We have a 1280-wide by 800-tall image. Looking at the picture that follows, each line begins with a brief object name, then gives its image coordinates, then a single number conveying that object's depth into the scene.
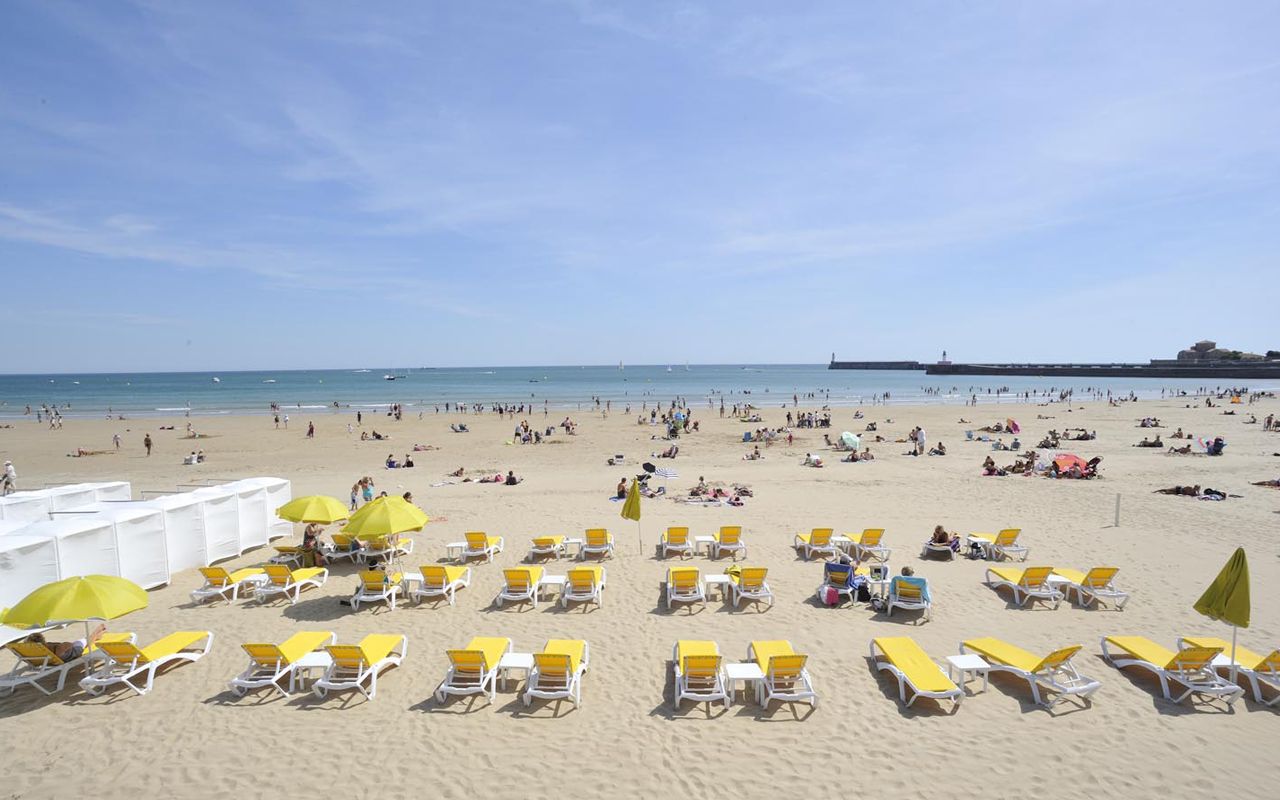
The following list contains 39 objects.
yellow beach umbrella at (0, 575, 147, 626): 6.25
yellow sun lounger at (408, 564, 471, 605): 9.41
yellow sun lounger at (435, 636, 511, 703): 6.46
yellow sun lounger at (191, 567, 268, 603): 9.50
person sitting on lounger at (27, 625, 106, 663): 6.93
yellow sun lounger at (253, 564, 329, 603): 9.48
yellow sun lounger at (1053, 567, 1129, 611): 8.98
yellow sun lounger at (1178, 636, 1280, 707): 6.41
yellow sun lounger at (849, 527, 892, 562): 11.29
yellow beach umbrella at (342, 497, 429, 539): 9.16
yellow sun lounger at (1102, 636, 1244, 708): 6.33
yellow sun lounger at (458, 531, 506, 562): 11.38
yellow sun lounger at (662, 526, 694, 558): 11.66
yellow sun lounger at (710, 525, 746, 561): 11.54
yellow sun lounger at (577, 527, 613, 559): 11.46
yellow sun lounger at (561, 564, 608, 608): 9.27
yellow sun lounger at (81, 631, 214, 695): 6.66
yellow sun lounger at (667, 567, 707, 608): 9.09
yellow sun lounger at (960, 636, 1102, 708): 6.36
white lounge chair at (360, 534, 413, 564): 11.06
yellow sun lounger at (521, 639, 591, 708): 6.36
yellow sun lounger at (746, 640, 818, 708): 6.32
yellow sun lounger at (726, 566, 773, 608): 9.14
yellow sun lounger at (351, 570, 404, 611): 9.14
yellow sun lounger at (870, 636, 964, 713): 6.21
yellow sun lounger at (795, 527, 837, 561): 11.26
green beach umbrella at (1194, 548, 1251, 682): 5.89
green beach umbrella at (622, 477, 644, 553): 10.75
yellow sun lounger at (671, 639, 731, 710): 6.34
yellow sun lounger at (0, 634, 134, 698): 6.69
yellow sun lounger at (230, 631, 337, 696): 6.63
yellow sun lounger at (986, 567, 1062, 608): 9.09
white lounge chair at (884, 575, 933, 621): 8.54
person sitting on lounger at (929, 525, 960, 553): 11.35
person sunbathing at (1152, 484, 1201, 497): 15.80
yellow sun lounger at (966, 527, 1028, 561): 11.19
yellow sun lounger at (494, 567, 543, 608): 9.31
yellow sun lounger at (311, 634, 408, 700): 6.53
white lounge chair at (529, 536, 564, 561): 11.49
